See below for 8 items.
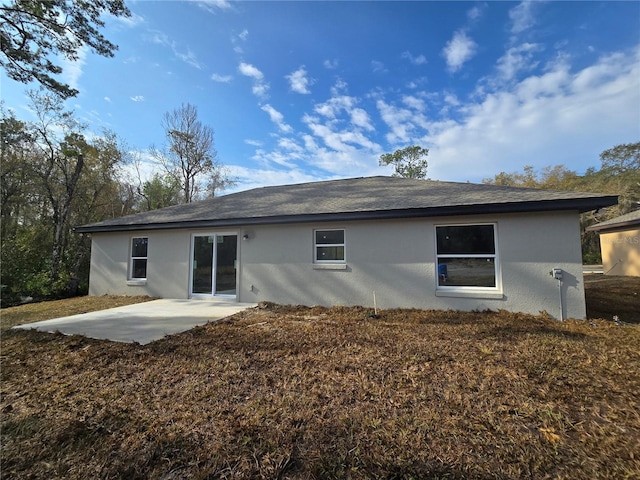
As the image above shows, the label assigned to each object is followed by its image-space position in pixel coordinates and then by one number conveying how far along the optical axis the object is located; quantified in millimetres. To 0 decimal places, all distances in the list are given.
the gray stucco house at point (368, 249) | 6230
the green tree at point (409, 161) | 30139
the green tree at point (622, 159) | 24156
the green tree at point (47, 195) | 12062
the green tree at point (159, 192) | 22859
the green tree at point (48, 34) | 6797
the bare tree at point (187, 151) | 22750
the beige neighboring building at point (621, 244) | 13734
